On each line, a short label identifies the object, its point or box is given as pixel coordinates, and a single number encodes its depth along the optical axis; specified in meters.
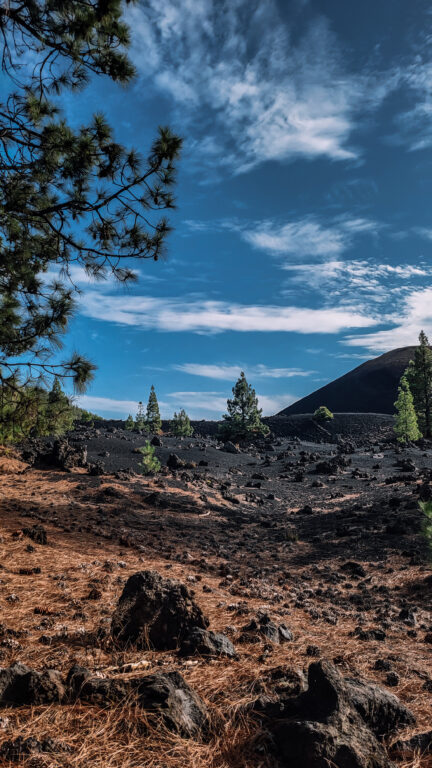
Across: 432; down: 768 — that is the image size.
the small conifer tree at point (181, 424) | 37.72
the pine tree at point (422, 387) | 42.41
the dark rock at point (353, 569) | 7.71
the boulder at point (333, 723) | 2.10
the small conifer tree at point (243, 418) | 39.22
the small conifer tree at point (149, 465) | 18.06
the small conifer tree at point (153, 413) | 42.75
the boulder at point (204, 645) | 3.45
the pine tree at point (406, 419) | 36.44
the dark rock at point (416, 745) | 2.50
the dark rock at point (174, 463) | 21.47
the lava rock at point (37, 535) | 7.18
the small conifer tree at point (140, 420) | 42.91
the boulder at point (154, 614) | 3.57
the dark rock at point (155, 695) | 2.39
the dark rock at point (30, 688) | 2.57
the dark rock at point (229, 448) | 29.08
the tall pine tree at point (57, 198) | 6.13
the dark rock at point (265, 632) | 4.01
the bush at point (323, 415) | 51.12
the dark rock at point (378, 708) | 2.63
